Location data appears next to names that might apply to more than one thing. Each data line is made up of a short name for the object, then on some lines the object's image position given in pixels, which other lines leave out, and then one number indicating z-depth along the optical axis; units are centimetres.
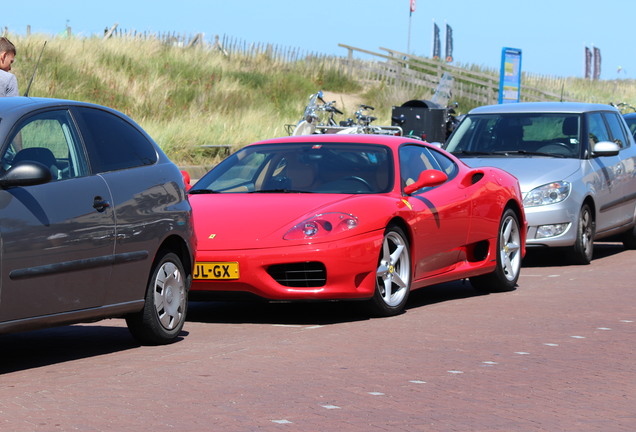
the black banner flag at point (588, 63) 8162
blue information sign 2905
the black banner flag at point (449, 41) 8146
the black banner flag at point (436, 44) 7826
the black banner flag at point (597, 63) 8431
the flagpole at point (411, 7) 5806
